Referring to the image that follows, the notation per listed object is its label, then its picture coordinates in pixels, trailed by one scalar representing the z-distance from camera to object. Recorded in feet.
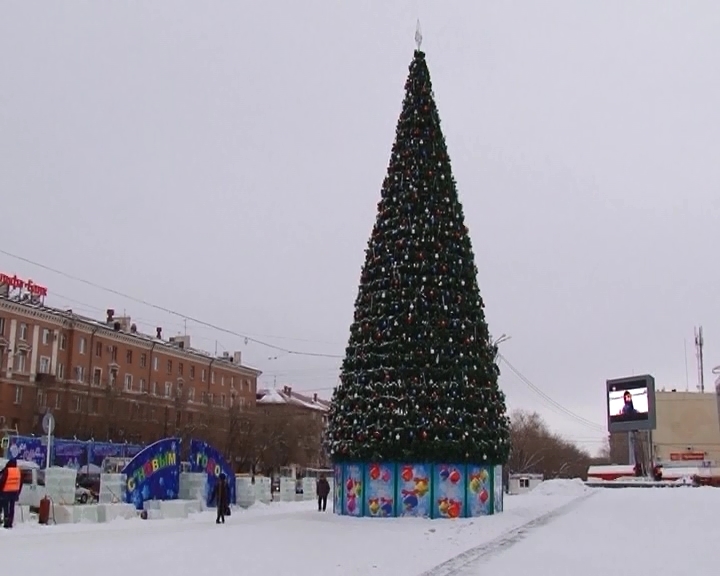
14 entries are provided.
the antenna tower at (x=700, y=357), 359.25
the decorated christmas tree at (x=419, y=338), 76.69
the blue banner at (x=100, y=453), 140.15
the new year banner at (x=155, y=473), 86.12
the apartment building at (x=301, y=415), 251.39
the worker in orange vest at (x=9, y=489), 64.69
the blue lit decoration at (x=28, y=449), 119.85
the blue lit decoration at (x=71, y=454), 134.10
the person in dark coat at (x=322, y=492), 95.35
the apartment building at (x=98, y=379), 201.87
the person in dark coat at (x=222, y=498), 75.46
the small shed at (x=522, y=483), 167.73
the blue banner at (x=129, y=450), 148.46
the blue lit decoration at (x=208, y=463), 95.25
